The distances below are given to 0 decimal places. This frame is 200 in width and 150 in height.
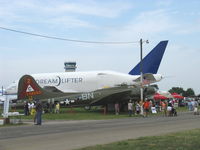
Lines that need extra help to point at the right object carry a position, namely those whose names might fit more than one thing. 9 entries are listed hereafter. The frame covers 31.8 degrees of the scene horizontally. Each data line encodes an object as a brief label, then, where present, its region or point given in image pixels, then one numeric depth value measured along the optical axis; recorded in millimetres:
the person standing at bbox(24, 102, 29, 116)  33075
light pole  32750
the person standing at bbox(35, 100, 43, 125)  21359
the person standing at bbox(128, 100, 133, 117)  30867
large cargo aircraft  41531
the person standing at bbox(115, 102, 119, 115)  34122
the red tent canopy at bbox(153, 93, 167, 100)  50700
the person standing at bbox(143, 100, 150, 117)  31016
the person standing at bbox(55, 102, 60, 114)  34812
